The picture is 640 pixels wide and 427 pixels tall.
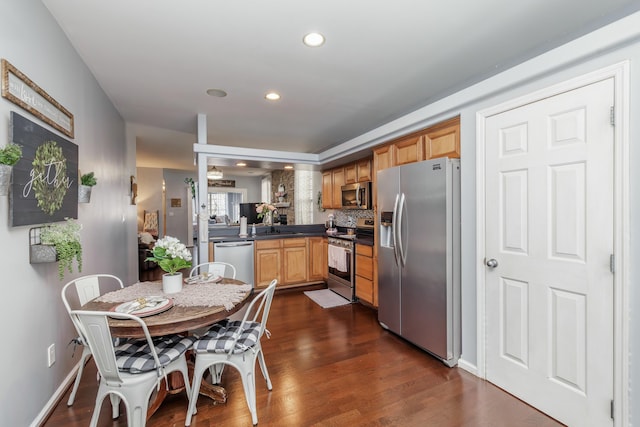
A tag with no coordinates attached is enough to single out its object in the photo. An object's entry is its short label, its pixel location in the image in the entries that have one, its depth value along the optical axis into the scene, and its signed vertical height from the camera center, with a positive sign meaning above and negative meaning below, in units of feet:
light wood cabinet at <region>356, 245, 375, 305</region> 12.22 -2.82
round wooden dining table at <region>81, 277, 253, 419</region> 5.18 -2.12
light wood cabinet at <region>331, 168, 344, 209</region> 16.15 +1.32
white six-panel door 5.42 -0.99
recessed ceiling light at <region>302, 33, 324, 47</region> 6.70 +4.06
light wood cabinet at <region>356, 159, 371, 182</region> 13.98 +1.97
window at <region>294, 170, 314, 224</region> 21.93 +1.03
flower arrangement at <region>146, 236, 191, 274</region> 6.81 -1.03
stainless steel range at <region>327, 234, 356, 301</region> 13.55 -2.76
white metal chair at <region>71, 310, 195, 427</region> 4.82 -2.86
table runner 6.27 -1.98
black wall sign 4.94 +0.70
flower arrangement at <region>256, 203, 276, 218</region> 17.11 +0.13
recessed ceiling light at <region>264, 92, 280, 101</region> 10.04 +4.07
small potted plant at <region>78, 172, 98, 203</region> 7.64 +0.68
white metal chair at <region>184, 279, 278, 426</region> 5.91 -3.03
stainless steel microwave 14.05 +0.72
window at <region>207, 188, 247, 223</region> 33.04 +1.13
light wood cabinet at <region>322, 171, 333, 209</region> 17.21 +1.22
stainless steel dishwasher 13.89 -2.23
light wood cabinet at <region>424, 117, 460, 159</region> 8.40 +2.12
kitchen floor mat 13.29 -4.37
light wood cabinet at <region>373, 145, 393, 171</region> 11.11 +2.05
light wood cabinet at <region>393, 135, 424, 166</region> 9.70 +2.10
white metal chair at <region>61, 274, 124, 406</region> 7.10 -2.00
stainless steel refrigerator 8.09 -1.41
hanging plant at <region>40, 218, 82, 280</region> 5.66 -0.59
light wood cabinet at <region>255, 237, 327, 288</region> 15.15 -2.78
